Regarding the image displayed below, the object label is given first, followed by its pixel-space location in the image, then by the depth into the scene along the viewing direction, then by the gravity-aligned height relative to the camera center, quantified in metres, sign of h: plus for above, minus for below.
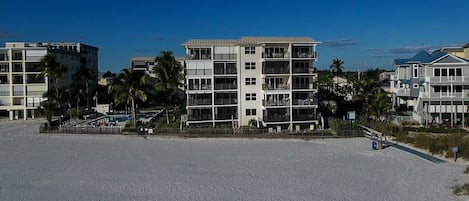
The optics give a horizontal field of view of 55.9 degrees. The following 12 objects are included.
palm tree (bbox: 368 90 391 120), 43.69 +0.24
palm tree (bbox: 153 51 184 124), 49.59 +3.14
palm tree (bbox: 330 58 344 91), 90.38 +8.35
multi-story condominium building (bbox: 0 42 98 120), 63.66 +3.88
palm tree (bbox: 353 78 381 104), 48.91 +2.17
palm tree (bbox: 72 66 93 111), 64.61 +3.87
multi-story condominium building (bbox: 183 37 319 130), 44.25 +2.61
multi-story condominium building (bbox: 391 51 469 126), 44.31 +1.72
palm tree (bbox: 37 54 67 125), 48.16 +3.81
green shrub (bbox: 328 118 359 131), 40.03 -1.69
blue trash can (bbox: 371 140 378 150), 32.97 -2.88
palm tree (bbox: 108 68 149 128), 47.62 +2.34
